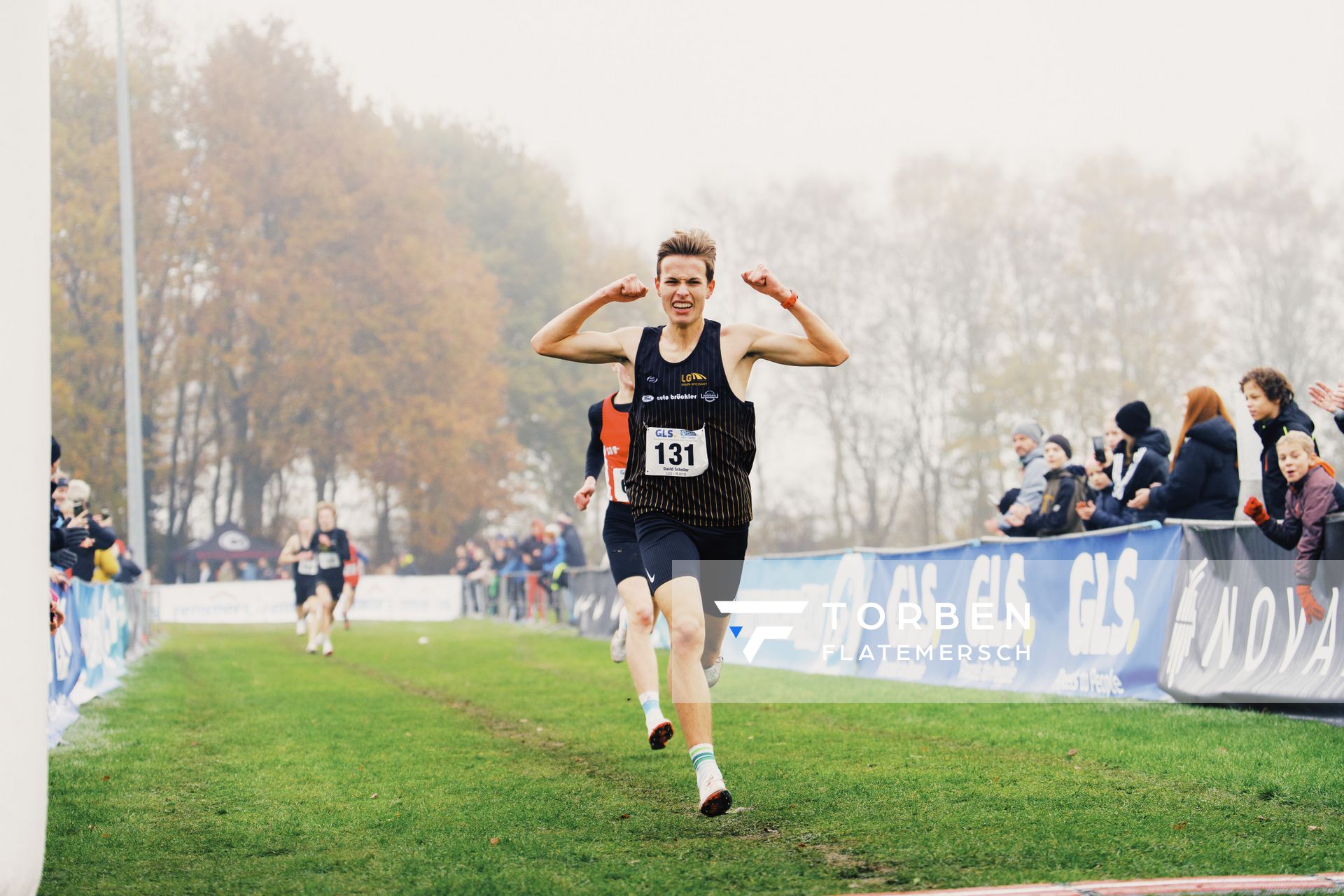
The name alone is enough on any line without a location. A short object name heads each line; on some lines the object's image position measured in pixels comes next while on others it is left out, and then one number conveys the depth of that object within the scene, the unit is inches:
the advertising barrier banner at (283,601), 1592.0
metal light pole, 1149.7
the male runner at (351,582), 995.8
